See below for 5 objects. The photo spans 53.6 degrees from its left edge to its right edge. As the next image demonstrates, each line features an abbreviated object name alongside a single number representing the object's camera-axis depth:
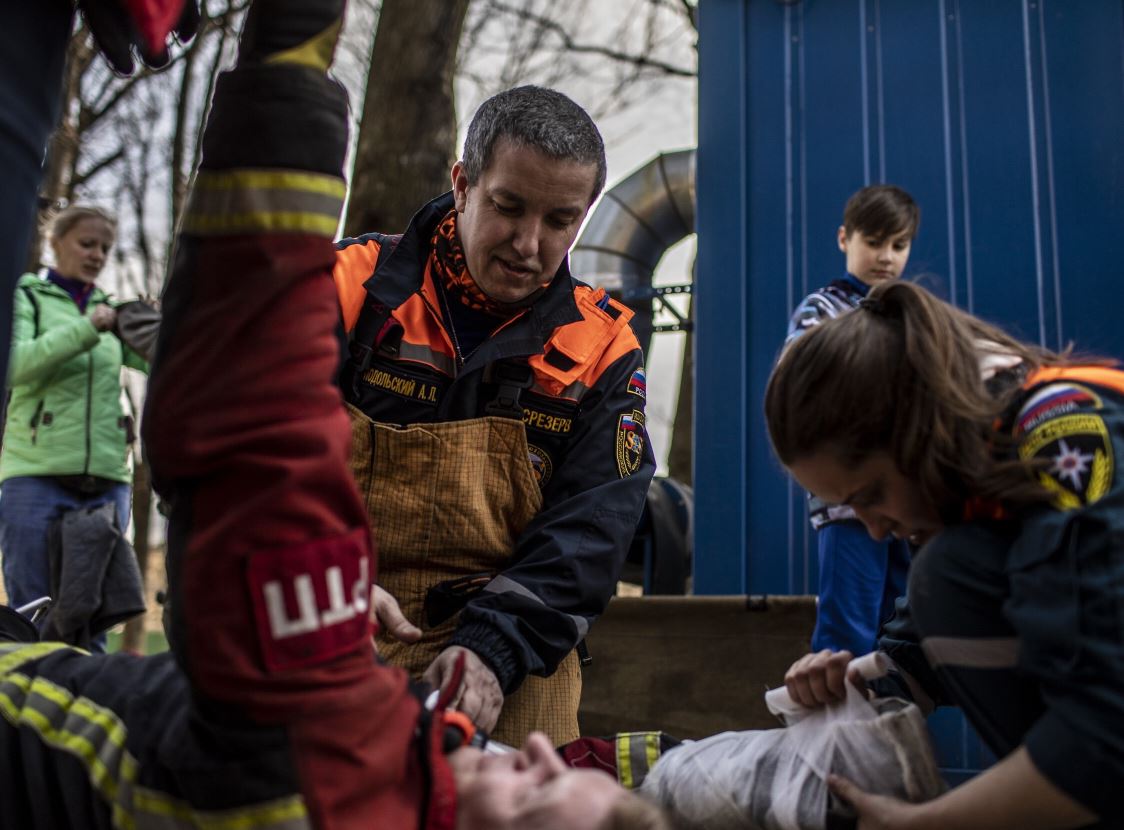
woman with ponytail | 1.44
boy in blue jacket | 3.71
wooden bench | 4.39
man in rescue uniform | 2.37
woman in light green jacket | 4.38
